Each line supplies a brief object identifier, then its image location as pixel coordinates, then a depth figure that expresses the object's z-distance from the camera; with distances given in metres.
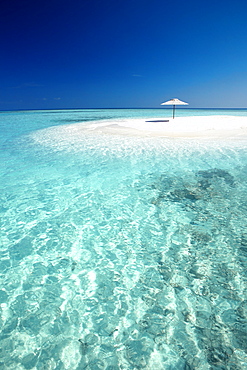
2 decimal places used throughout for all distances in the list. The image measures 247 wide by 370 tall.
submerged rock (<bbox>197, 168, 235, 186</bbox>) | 7.20
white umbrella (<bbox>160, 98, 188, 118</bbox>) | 21.26
